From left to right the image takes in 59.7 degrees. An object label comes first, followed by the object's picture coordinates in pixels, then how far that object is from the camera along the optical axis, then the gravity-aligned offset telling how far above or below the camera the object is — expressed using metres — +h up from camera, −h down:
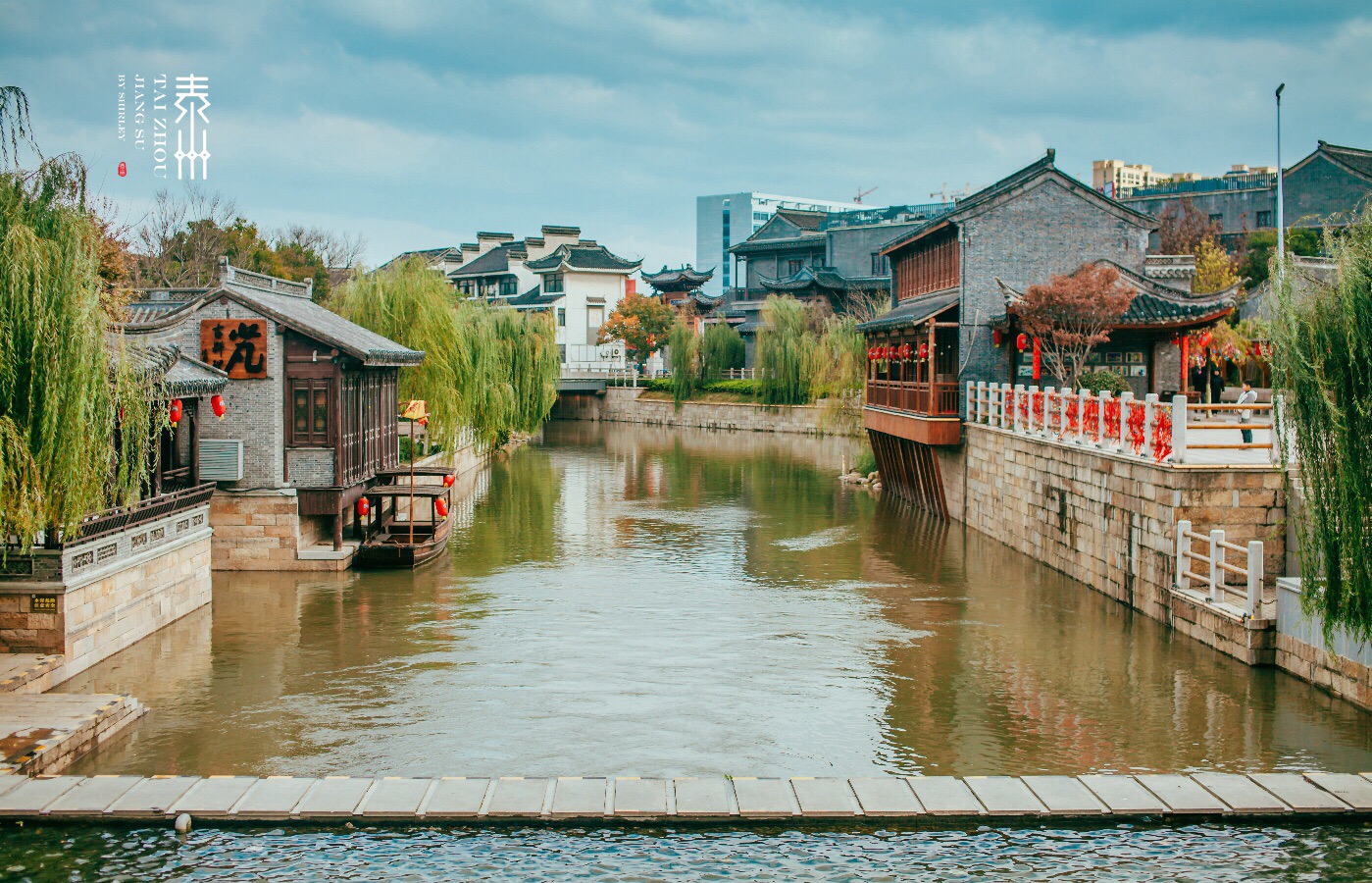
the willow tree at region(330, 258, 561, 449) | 29.56 +1.89
